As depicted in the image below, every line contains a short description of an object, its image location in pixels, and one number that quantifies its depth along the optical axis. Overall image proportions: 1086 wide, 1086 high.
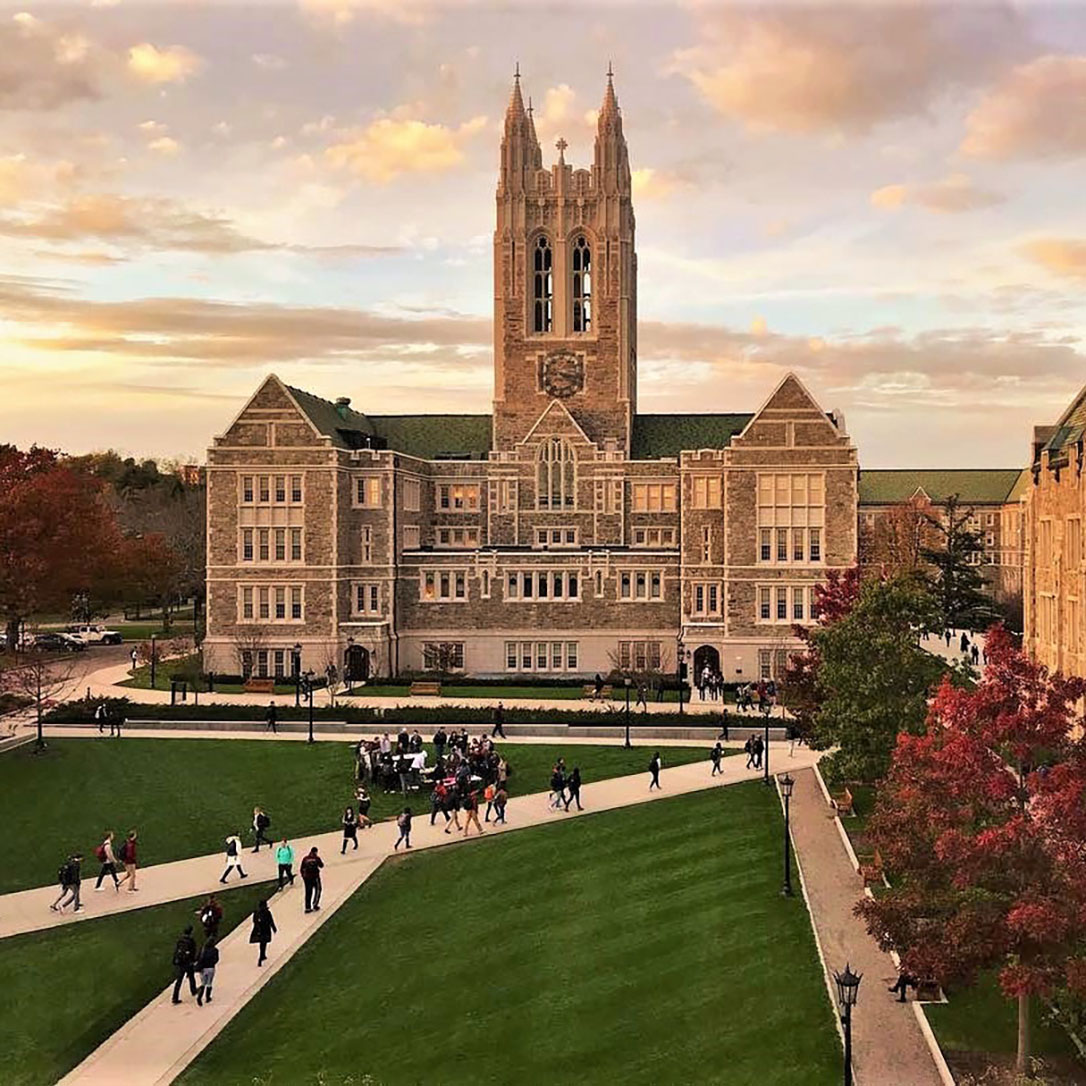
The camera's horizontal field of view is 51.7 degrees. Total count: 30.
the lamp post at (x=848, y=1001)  16.89
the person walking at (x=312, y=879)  26.69
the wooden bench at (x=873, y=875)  26.54
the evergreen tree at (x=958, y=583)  80.31
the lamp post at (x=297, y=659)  60.38
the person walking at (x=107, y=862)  28.61
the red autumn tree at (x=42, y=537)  54.62
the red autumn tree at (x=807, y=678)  38.22
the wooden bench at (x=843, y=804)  33.78
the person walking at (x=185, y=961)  22.22
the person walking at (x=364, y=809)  33.96
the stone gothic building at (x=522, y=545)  60.53
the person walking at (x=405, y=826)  31.55
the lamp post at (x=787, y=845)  26.83
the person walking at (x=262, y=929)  23.84
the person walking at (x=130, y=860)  28.58
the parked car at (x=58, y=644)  72.06
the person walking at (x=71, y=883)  27.08
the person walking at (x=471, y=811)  32.91
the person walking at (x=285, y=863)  28.56
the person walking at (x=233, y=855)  29.12
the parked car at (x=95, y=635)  78.00
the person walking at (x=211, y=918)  23.31
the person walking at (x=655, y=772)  36.50
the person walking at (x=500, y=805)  33.62
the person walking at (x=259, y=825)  31.70
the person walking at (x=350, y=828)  31.58
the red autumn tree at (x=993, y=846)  17.36
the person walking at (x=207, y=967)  21.94
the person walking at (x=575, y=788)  34.78
